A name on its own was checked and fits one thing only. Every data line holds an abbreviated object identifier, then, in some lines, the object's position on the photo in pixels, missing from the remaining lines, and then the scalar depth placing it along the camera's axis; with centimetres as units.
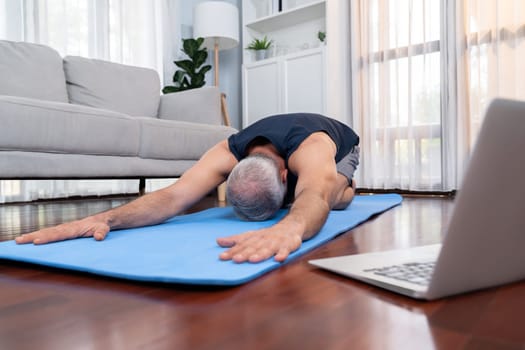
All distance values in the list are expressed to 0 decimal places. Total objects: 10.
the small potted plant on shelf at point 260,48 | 416
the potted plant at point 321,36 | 380
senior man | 94
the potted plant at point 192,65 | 394
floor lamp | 386
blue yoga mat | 77
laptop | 48
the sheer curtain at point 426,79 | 284
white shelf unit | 375
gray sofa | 199
